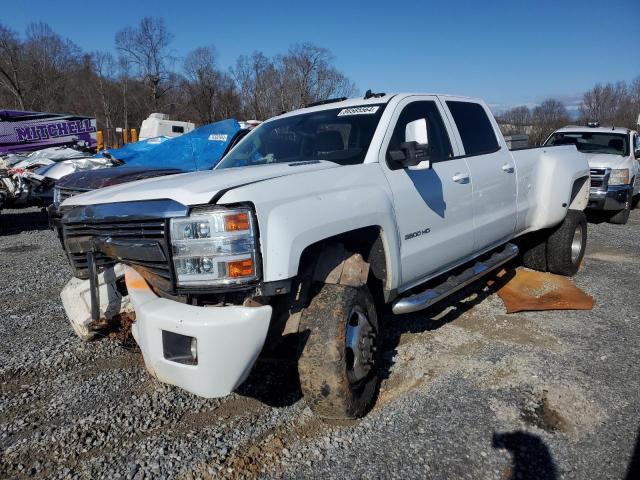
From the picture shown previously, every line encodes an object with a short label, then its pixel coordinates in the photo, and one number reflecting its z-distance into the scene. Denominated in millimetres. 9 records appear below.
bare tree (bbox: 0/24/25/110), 37250
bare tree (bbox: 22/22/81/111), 41406
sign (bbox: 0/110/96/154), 17234
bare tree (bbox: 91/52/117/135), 41447
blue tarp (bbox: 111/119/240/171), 8602
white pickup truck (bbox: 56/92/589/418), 2443
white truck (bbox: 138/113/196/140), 15812
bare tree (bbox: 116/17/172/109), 42312
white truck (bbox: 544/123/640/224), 9867
